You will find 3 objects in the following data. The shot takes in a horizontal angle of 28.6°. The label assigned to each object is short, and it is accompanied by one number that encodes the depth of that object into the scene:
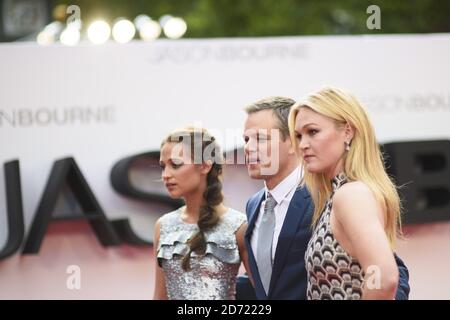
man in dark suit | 3.28
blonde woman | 2.71
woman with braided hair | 3.49
